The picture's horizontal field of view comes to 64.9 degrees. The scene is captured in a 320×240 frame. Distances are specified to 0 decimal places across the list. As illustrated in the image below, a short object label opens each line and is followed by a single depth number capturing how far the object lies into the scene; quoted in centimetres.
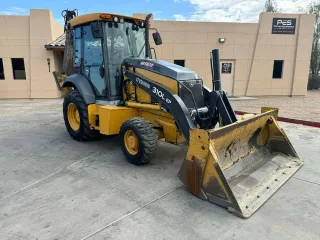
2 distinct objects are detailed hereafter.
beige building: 1280
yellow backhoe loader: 321
